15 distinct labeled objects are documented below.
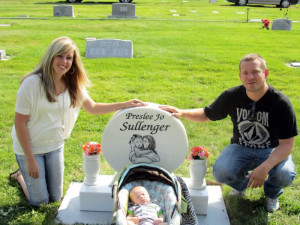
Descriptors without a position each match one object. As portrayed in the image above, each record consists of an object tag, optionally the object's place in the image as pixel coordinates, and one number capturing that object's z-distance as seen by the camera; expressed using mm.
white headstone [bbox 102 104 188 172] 3441
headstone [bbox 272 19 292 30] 16031
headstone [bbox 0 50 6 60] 9266
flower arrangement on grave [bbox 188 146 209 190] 3562
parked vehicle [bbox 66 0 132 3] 28666
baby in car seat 2924
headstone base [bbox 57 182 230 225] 3457
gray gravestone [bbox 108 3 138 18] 19781
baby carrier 2994
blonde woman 3285
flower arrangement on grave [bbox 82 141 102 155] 3598
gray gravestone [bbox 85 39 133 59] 9500
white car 28469
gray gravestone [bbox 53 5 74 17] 19625
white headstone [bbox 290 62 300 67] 9383
